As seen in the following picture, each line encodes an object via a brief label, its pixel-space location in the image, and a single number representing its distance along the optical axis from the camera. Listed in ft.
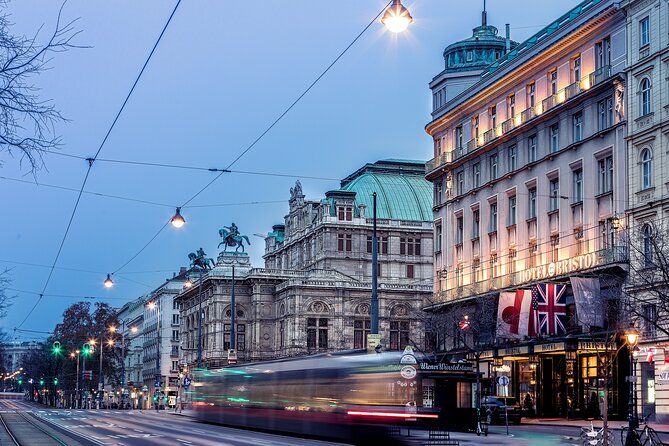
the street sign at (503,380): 165.68
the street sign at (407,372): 117.29
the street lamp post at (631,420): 103.76
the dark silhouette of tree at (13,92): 49.52
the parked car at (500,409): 200.23
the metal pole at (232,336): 301.22
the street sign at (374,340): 161.68
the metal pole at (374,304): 169.99
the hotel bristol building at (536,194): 195.00
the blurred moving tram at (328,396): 117.29
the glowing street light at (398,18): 70.33
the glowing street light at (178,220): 161.58
